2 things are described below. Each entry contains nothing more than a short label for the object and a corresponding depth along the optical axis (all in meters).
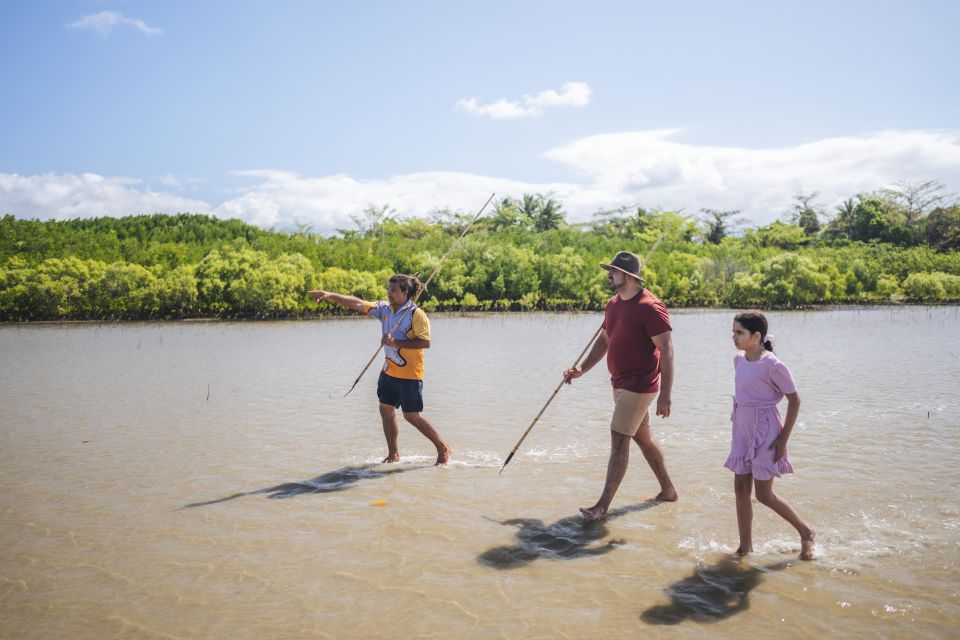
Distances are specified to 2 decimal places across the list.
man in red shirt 5.25
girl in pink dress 4.50
